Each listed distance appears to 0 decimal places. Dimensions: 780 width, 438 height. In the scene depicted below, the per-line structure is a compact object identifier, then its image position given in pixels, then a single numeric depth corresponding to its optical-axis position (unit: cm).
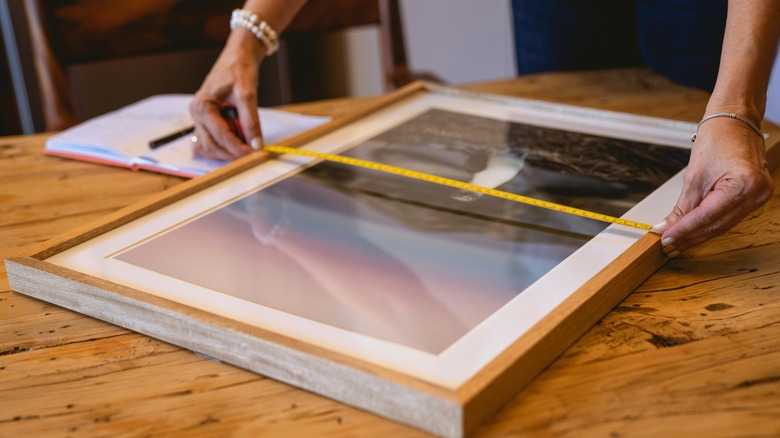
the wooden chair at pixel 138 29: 169
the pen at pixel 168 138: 134
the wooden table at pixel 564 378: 69
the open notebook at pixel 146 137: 129
